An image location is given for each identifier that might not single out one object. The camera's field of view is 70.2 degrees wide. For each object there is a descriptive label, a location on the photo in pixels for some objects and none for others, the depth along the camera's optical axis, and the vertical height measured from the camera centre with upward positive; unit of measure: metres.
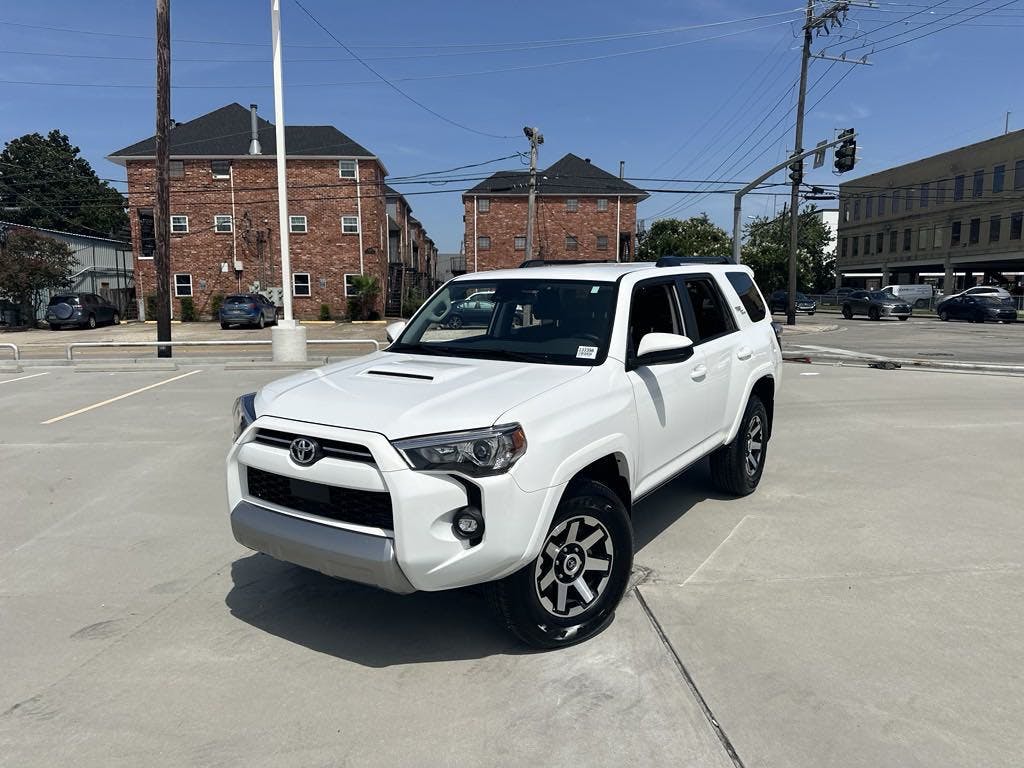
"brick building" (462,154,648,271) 49.62 +5.16
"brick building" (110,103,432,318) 40.00 +4.17
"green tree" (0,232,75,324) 32.88 +1.04
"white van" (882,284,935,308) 51.44 -0.04
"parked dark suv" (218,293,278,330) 33.00 -0.90
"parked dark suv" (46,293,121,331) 33.16 -0.94
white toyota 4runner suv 3.04 -0.71
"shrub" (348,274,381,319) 39.22 -0.29
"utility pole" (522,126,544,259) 30.25 +5.71
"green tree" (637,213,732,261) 54.31 +4.25
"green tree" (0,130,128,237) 72.56 +10.17
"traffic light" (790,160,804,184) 29.71 +4.92
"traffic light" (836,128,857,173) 21.97 +4.26
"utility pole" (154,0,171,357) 17.09 +2.99
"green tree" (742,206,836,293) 59.41 +3.70
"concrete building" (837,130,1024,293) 51.06 +6.00
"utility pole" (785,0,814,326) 31.78 +6.36
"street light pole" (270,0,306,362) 15.48 -0.03
